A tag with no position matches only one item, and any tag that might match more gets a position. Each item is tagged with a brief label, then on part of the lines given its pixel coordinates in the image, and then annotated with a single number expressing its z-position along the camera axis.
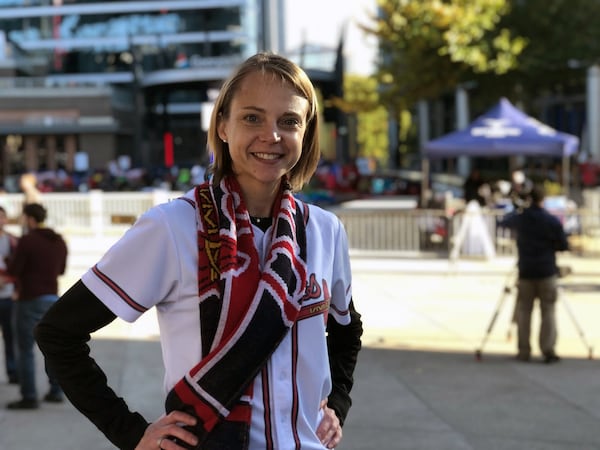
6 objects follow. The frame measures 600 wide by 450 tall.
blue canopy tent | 18.05
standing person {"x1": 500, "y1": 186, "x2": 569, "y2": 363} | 9.12
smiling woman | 2.12
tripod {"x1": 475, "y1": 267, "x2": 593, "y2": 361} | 9.17
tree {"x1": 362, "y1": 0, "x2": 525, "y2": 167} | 24.95
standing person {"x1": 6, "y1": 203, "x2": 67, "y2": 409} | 7.47
